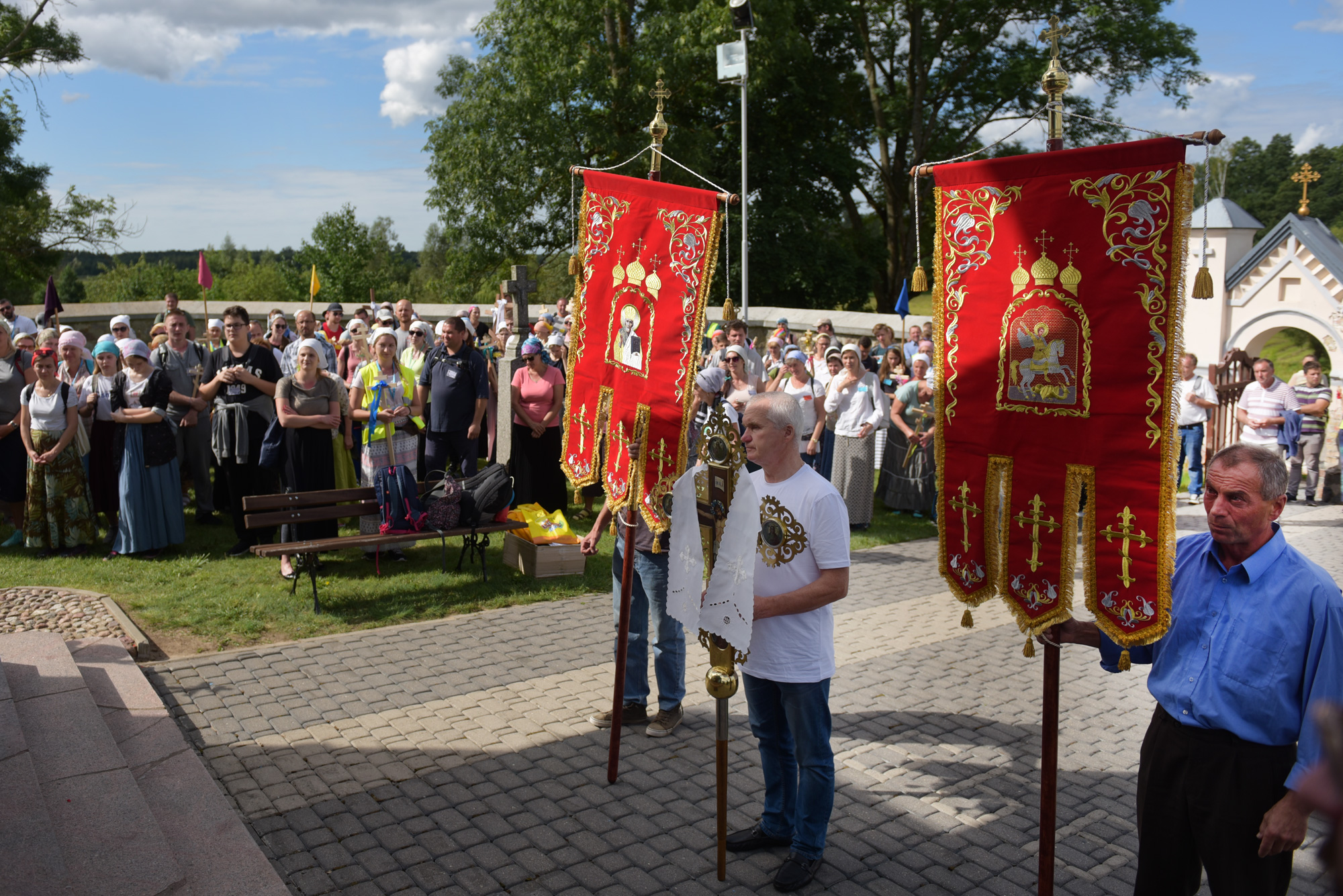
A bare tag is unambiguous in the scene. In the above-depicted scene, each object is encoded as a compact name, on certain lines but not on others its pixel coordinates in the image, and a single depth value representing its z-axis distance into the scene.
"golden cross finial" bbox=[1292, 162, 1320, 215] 20.42
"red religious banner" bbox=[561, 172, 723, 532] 5.33
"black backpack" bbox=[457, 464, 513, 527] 8.91
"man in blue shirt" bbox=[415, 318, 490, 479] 10.05
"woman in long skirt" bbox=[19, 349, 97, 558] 9.20
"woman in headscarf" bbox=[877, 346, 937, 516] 11.84
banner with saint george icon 3.62
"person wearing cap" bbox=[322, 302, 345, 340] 14.77
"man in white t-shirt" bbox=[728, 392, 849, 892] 4.16
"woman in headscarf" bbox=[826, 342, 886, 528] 11.32
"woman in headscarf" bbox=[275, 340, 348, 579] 8.89
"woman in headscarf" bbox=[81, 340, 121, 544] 9.56
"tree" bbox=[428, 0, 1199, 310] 29.28
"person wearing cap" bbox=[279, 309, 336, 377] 10.53
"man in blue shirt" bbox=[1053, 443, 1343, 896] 3.09
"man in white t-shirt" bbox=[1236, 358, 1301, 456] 12.55
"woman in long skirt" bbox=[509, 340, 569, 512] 10.26
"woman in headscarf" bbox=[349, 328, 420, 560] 9.39
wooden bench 8.04
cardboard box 9.00
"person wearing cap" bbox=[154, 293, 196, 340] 16.92
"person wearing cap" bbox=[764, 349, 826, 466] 10.75
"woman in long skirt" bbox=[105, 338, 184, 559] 9.26
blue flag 17.92
